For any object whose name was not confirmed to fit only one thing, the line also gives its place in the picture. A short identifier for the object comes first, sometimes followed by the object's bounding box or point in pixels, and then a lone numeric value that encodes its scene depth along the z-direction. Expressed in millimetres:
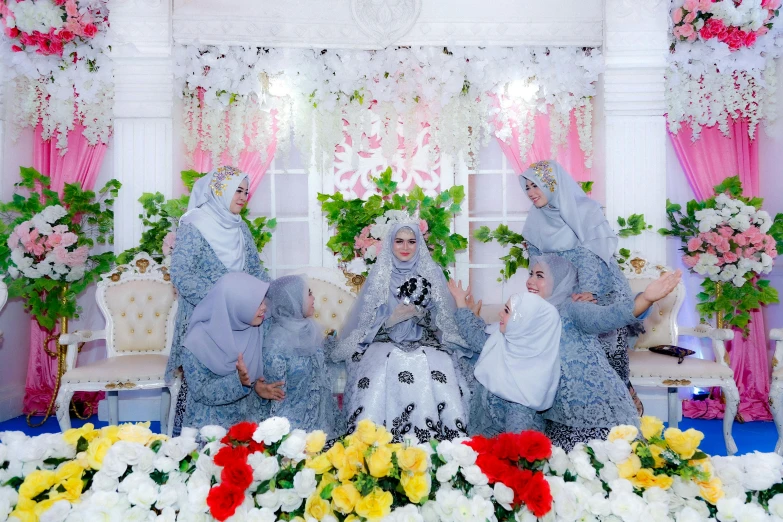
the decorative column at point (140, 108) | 5250
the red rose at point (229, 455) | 1588
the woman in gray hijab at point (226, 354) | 3443
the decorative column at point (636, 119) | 5336
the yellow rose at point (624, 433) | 1738
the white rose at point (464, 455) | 1598
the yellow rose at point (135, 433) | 1728
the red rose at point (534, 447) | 1606
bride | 3713
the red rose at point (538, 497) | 1483
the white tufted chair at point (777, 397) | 4250
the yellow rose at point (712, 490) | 1548
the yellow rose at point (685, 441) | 1613
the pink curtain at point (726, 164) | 5676
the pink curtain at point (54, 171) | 5742
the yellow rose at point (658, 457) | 1679
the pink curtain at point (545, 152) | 5887
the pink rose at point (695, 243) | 5154
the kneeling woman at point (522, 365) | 3324
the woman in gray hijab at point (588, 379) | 3256
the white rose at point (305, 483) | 1585
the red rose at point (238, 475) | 1520
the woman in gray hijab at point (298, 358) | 3623
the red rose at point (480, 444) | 1686
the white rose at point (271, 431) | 1673
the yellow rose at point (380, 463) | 1532
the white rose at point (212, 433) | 1804
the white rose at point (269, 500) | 1573
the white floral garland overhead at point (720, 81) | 5484
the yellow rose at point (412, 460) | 1550
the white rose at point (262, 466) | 1597
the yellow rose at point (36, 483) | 1559
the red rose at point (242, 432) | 1706
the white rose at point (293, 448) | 1640
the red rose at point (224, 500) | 1477
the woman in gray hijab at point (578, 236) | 4094
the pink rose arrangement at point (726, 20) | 5215
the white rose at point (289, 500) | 1595
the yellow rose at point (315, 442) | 1674
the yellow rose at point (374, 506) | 1492
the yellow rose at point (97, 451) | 1645
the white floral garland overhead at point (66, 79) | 5316
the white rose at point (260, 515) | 1524
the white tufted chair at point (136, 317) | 4898
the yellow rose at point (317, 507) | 1552
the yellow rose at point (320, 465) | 1608
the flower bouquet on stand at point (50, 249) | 5066
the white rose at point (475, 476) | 1572
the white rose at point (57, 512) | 1509
